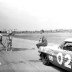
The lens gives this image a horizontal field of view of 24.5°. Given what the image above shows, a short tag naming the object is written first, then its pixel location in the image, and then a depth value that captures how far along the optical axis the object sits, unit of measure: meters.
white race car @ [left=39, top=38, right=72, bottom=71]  6.25
